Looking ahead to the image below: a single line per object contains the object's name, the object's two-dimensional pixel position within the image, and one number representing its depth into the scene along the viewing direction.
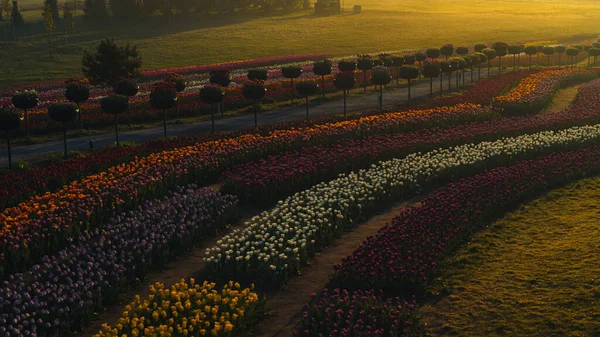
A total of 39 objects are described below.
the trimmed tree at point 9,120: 29.59
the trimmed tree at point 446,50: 65.81
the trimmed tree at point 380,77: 44.03
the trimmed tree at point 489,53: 62.77
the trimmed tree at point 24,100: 34.44
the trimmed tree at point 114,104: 33.91
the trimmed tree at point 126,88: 39.78
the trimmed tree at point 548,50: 71.00
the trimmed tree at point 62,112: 32.22
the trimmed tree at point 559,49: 70.62
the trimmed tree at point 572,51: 67.38
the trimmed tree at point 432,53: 63.94
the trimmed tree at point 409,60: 57.69
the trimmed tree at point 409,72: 45.47
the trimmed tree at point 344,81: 42.09
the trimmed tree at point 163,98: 34.72
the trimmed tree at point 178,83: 44.21
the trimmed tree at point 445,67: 51.59
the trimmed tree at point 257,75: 46.69
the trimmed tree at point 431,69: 48.88
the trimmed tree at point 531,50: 67.62
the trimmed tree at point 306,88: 40.50
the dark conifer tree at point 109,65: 51.28
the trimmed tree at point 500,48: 63.38
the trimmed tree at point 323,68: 49.12
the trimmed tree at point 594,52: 70.12
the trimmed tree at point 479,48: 69.00
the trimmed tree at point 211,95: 37.25
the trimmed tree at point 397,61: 58.19
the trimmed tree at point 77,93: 36.99
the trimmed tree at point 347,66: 51.44
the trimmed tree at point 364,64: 53.41
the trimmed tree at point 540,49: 73.06
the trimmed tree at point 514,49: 65.69
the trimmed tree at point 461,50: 64.66
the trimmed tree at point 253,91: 38.34
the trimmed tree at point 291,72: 46.97
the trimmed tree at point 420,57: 60.39
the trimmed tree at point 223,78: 47.41
